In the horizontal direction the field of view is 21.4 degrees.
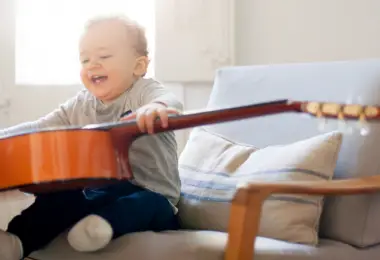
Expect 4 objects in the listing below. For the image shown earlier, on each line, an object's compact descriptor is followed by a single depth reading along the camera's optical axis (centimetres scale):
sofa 206
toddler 213
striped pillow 224
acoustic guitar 204
